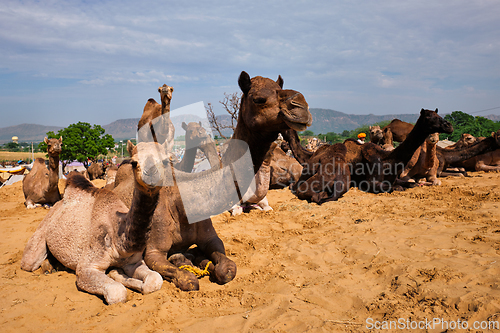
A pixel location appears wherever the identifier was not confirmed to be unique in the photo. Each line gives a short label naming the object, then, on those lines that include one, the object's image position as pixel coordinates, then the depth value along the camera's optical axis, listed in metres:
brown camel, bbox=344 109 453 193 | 8.16
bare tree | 20.56
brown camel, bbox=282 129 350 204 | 8.90
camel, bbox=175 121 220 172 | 3.71
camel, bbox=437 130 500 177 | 11.71
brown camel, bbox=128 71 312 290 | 2.63
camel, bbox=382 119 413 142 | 13.15
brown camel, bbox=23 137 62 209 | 8.67
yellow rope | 3.62
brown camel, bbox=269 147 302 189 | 11.14
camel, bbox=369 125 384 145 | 12.95
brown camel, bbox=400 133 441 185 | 10.26
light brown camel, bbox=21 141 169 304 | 2.50
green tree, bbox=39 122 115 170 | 25.59
